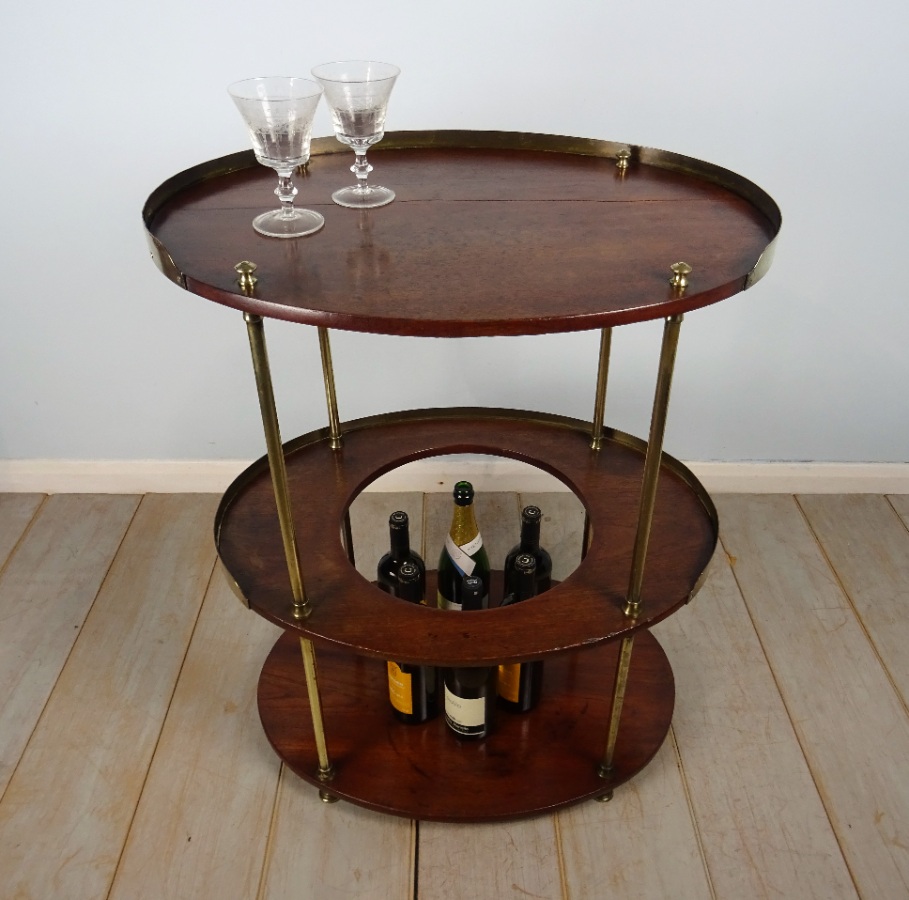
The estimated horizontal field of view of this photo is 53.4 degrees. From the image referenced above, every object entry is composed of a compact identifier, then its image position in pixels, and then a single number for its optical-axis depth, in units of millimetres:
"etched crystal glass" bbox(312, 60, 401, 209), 1121
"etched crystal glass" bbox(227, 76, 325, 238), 1043
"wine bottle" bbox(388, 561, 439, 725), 1419
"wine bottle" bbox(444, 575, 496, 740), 1397
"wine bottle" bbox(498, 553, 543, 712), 1430
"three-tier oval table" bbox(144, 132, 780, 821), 953
